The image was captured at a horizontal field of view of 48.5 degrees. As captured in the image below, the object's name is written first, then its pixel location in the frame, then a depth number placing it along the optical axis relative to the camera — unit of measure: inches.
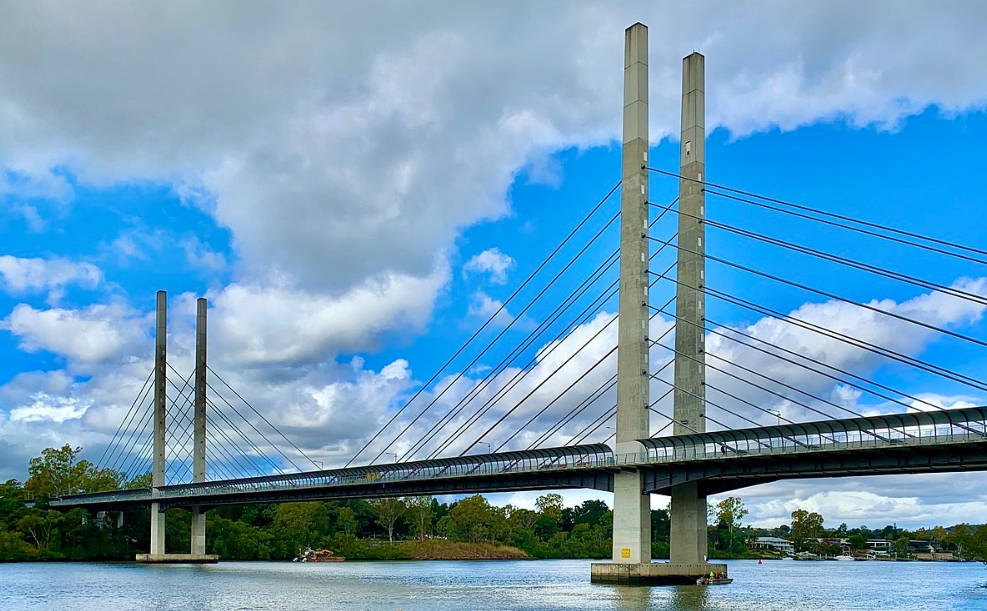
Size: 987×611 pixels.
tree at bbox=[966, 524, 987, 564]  3969.0
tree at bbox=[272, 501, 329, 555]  6067.9
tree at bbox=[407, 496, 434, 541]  6840.6
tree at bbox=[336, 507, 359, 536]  6520.7
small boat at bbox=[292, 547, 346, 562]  5703.7
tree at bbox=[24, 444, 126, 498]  5906.5
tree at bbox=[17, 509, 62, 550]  5103.3
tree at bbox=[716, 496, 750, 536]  7583.7
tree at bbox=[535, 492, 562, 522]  7549.2
